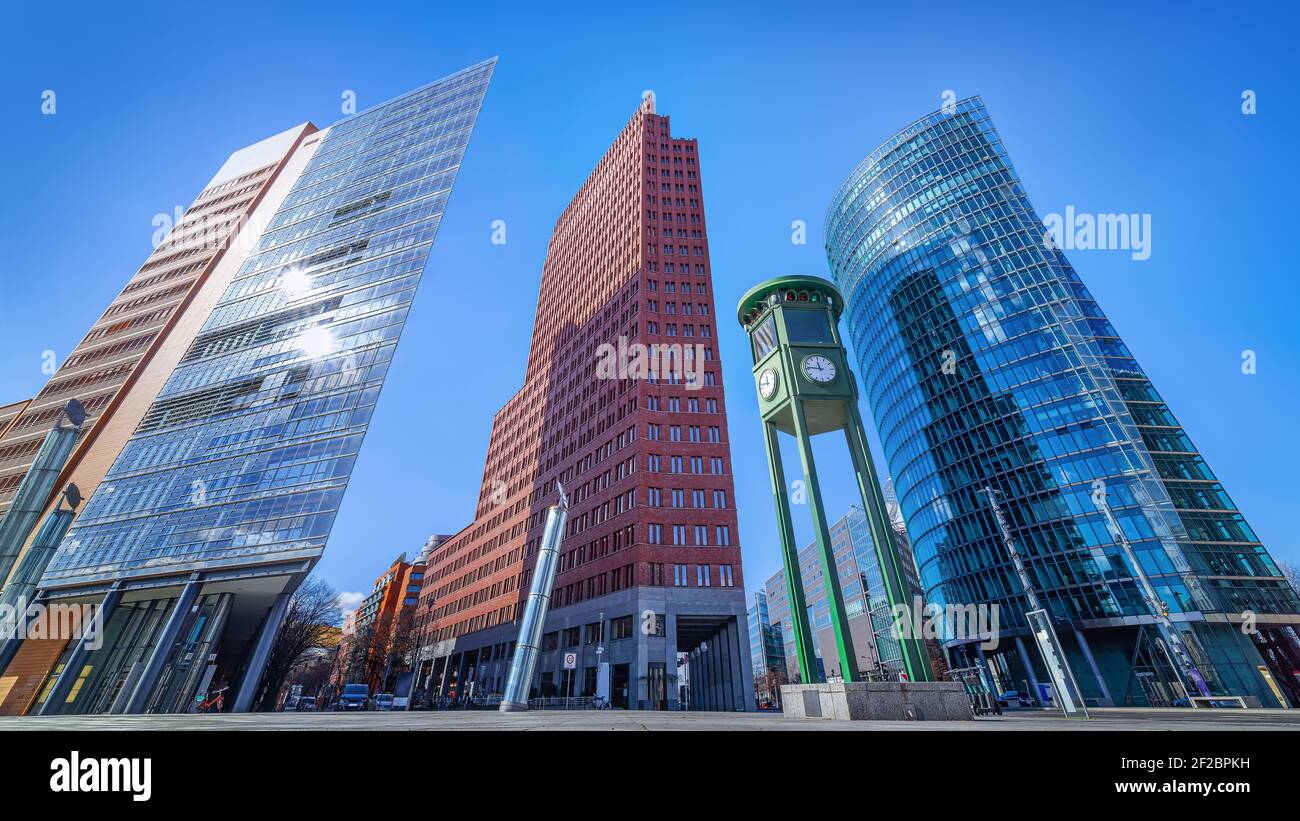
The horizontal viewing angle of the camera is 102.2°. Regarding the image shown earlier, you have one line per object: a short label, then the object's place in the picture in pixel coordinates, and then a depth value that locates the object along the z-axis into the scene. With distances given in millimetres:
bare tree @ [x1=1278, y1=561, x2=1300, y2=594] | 58606
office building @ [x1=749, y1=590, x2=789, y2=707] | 115938
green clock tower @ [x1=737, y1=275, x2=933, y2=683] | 16422
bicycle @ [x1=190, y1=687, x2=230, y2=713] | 34059
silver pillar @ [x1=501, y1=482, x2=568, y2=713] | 29259
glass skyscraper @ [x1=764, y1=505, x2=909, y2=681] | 108625
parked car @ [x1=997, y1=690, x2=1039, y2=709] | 41031
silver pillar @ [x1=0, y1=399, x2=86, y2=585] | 24000
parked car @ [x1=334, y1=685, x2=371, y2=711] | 53719
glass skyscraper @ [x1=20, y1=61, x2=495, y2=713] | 36781
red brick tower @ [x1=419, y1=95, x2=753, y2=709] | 45969
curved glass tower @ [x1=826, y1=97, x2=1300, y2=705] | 47188
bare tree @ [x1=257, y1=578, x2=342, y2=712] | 52969
